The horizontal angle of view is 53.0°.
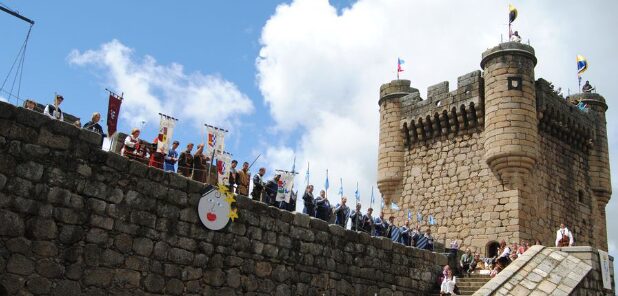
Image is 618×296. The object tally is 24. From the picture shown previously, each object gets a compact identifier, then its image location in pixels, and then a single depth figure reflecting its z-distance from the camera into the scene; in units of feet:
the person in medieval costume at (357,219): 44.16
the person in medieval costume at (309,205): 40.65
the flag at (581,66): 77.74
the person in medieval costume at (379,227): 45.83
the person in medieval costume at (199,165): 33.99
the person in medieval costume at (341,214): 42.57
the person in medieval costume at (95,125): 29.22
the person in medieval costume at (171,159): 32.86
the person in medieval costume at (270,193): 37.50
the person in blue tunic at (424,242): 49.37
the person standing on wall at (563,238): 49.70
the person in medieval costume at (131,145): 30.51
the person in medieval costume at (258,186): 37.09
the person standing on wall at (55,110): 28.04
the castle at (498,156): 58.85
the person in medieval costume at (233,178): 34.56
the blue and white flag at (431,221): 65.21
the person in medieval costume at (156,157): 32.07
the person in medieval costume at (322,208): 41.37
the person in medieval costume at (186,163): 33.38
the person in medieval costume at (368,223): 44.86
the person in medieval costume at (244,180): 35.99
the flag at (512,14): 68.14
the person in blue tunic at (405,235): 48.21
